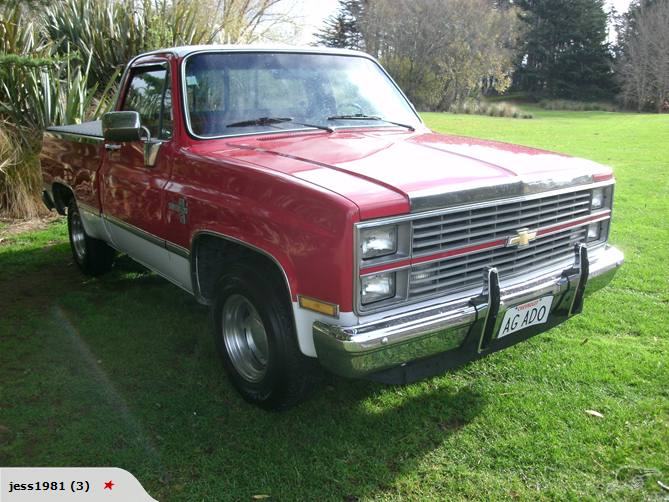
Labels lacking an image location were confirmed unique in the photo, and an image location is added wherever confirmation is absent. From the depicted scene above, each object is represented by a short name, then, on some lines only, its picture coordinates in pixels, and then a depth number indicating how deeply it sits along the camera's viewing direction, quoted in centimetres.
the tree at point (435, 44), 3778
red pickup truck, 267
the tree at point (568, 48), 5431
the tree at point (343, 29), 5762
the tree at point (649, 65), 4312
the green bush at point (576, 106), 4366
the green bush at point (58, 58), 805
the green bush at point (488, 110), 3218
